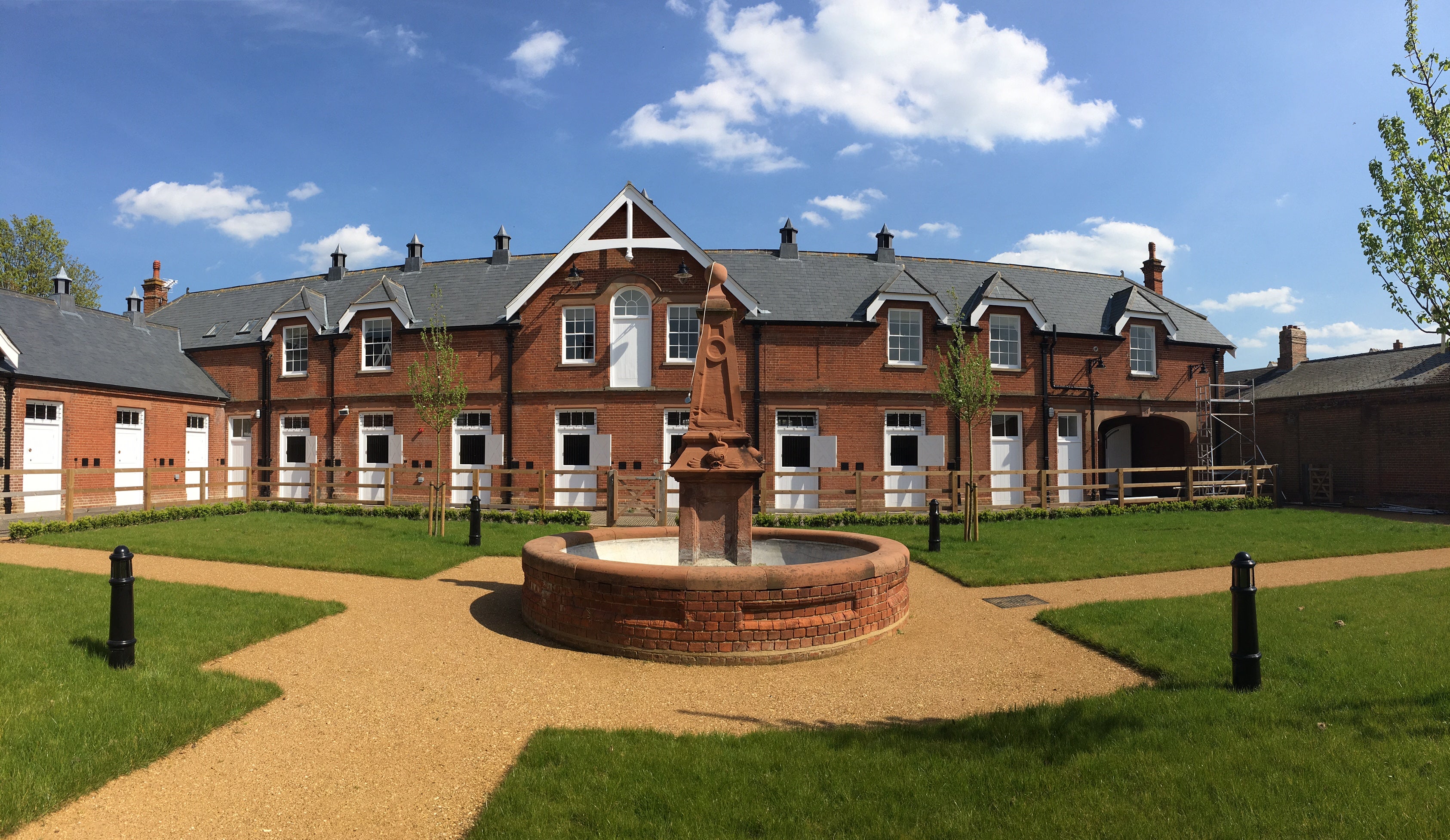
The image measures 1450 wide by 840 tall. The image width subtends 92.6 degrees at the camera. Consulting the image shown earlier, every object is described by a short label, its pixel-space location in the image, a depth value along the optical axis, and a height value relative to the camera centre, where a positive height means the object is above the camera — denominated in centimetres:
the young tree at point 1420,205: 559 +200
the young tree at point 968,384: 1680 +155
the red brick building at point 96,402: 1814 +145
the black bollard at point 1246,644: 509 -146
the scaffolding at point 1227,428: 2297 +60
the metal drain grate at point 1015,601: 852 -193
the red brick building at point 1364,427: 1945 +53
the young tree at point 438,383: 1762 +179
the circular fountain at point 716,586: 622 -129
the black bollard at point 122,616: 571 -135
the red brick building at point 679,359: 1970 +271
